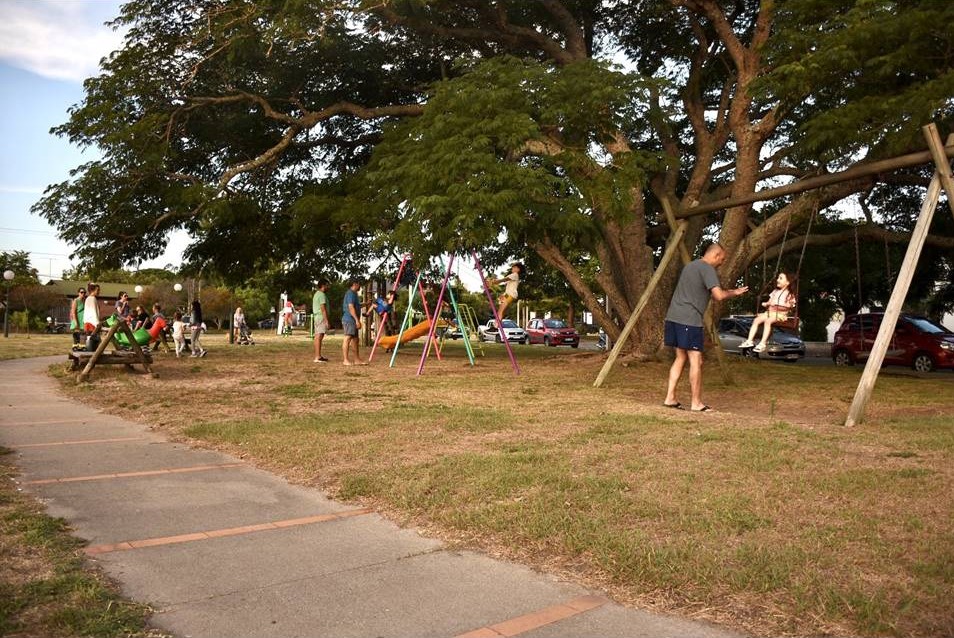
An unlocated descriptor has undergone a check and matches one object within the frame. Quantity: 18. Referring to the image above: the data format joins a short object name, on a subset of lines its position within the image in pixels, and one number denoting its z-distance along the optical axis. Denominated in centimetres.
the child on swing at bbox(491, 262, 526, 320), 1716
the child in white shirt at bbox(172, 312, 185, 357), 2103
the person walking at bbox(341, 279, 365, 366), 1786
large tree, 1353
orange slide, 1978
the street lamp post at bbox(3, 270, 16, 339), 3772
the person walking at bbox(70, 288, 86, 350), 1798
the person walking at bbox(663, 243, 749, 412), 972
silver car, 2944
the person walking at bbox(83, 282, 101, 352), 1583
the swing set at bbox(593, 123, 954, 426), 891
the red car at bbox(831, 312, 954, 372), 2164
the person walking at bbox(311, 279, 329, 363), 1866
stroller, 3409
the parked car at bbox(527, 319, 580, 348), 4366
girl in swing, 1140
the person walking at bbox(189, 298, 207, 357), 2166
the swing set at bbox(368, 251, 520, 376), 1705
